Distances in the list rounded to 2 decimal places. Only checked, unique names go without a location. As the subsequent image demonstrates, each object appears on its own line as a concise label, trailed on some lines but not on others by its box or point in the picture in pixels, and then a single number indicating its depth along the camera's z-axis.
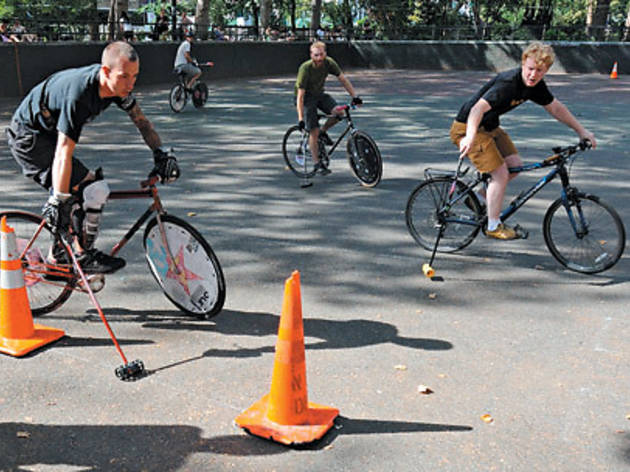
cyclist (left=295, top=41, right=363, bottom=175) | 9.22
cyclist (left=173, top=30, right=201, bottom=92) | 17.14
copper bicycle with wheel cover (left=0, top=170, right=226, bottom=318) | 4.80
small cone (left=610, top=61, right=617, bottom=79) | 27.33
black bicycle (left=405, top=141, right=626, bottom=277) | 5.94
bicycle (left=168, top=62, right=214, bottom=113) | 16.84
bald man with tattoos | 4.40
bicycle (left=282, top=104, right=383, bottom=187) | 9.17
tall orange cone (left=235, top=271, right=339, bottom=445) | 3.59
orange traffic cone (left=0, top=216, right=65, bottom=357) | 4.49
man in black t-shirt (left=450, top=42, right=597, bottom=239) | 5.77
